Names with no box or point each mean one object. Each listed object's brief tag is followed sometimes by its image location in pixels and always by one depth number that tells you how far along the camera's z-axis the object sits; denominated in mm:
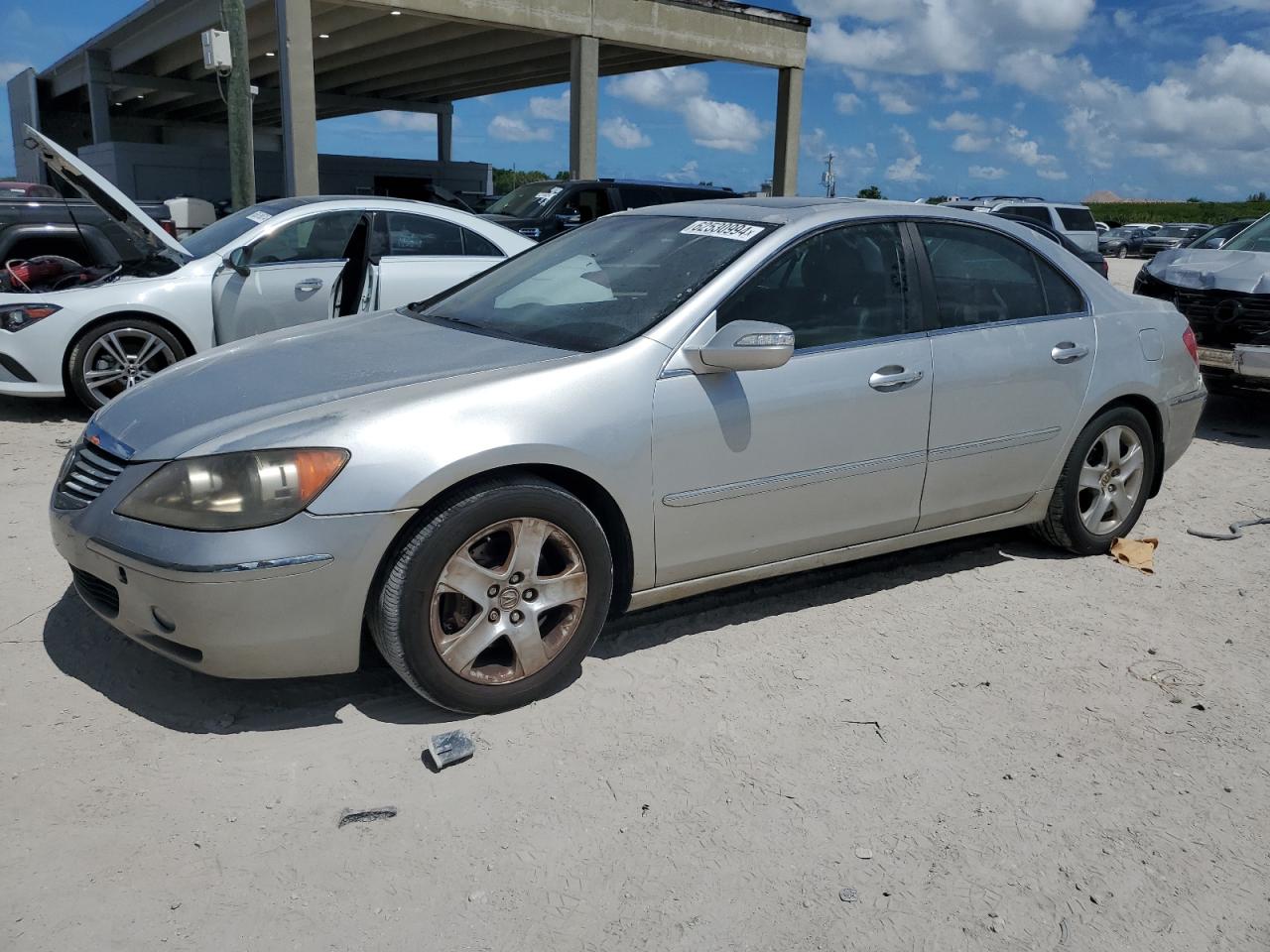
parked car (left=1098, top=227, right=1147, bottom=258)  40469
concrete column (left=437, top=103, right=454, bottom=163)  37250
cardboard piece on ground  4945
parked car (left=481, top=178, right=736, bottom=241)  14828
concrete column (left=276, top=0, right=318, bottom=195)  16906
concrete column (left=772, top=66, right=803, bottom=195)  24234
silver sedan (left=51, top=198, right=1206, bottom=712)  3020
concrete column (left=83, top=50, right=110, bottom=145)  30953
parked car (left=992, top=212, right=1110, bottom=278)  16062
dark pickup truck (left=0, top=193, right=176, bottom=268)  9383
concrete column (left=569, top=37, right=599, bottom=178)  20703
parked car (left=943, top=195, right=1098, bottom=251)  20250
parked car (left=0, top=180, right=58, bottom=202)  13217
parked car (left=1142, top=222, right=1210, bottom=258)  37962
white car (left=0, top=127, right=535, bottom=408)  7074
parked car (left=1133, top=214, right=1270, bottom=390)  7668
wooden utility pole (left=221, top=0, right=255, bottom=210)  11656
